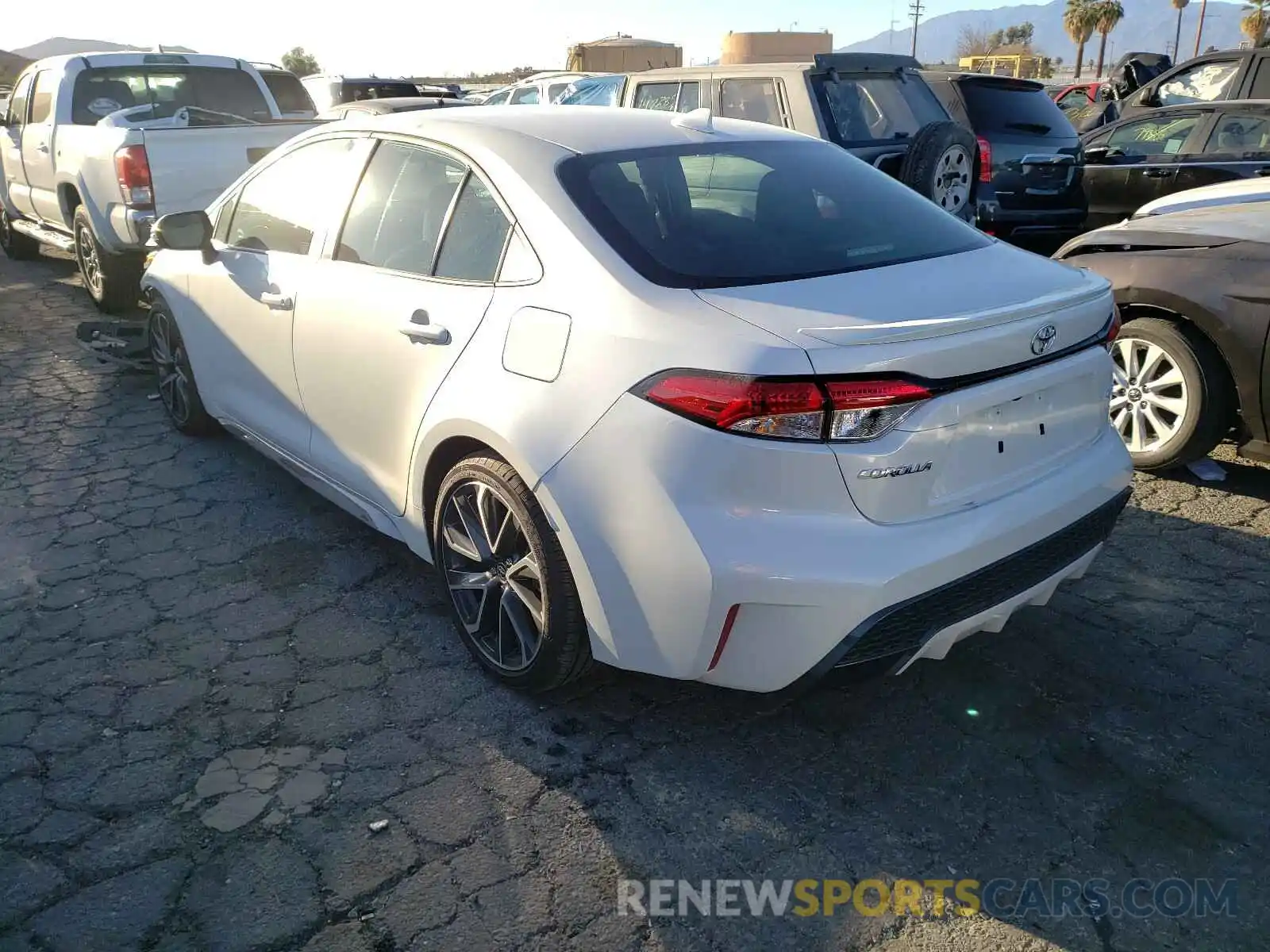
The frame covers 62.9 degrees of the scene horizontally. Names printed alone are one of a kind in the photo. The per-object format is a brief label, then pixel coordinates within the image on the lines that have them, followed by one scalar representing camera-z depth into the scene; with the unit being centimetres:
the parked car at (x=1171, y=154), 743
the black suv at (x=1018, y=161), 755
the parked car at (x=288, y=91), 973
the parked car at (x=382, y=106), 1124
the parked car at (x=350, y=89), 1358
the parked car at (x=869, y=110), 646
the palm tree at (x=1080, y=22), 6184
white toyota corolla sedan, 231
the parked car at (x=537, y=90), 1119
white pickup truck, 692
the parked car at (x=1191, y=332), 411
